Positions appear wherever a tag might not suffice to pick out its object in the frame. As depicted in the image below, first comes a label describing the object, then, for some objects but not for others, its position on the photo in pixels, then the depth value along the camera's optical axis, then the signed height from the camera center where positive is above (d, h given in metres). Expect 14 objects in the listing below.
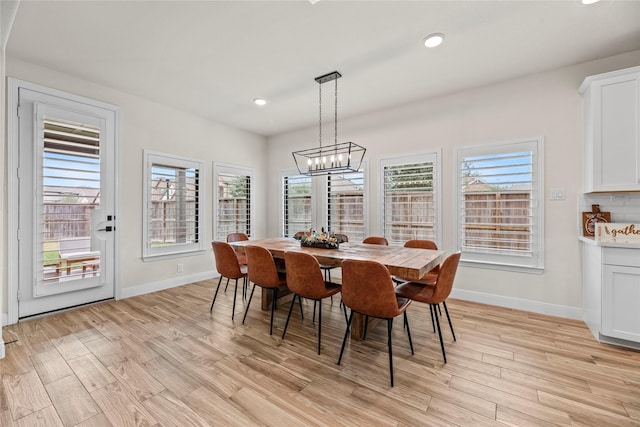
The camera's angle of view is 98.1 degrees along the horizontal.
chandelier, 3.30 +0.66
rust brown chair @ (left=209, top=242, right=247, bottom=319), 3.04 -0.54
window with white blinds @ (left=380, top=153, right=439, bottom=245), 3.96 +0.25
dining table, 2.14 -0.39
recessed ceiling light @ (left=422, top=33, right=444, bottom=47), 2.56 +1.65
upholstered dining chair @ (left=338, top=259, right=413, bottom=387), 1.96 -0.55
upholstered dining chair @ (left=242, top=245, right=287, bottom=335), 2.69 -0.55
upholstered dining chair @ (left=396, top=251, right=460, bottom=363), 2.21 -0.63
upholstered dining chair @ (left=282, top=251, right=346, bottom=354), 2.37 -0.56
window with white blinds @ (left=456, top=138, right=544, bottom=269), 3.29 +0.15
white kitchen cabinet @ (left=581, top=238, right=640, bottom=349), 2.39 -0.70
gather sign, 2.64 -0.16
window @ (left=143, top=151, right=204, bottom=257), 4.08 +0.13
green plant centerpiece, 3.07 -0.31
